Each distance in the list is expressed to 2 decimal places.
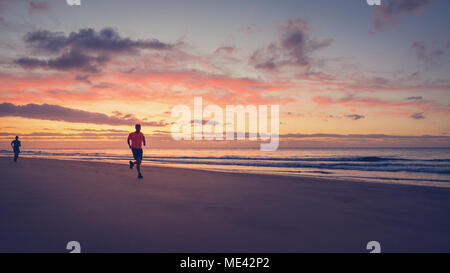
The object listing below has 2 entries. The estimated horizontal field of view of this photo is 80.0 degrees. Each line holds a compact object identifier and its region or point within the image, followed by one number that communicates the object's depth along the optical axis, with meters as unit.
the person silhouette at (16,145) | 24.47
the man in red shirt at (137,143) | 12.42
